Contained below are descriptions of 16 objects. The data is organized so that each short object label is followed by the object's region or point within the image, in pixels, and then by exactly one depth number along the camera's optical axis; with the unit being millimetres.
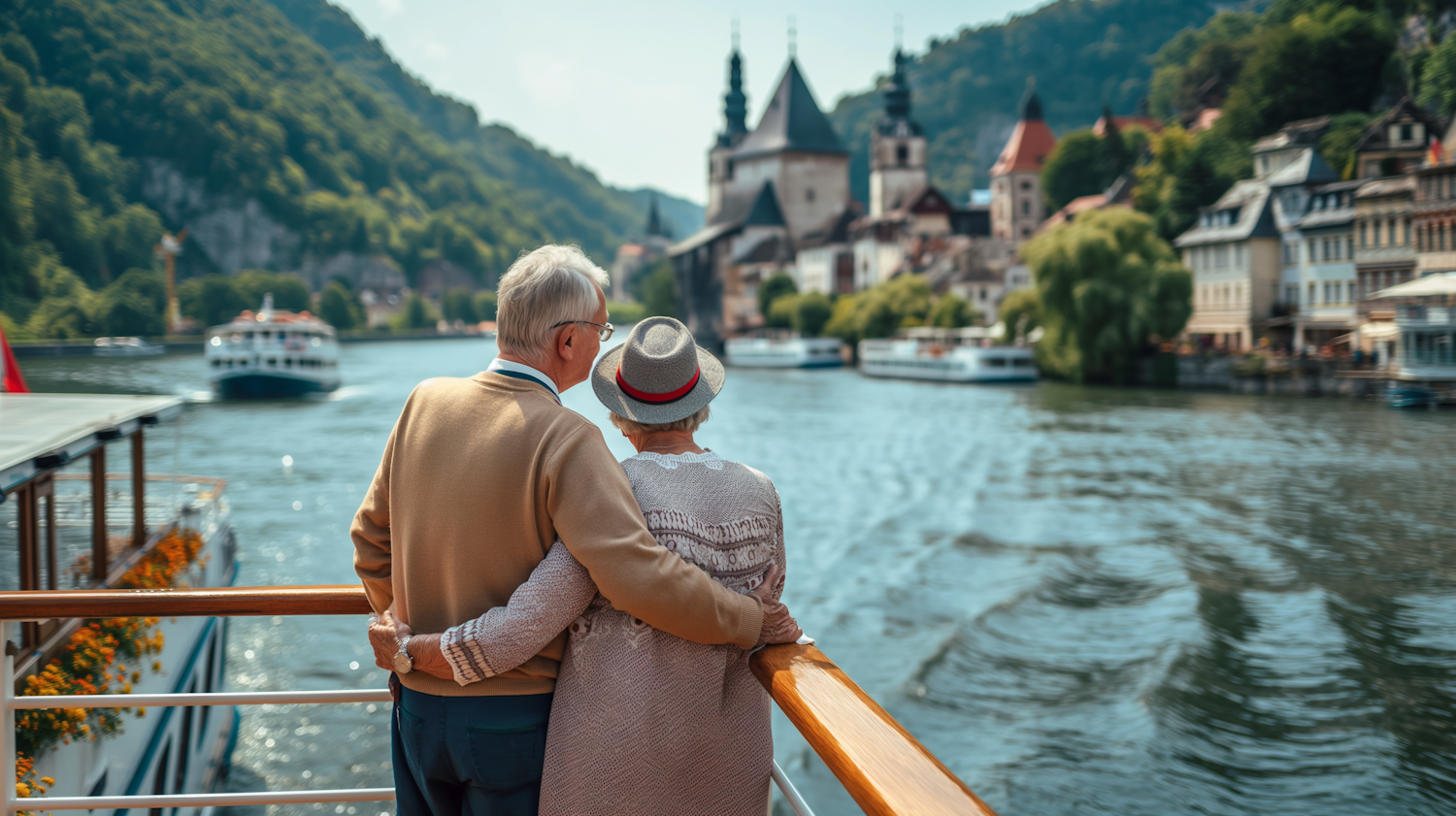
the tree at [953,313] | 50531
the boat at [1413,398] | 27969
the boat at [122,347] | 64062
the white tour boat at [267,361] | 38312
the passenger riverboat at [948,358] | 40688
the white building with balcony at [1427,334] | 28969
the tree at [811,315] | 61844
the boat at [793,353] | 56688
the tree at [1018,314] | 42375
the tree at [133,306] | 69500
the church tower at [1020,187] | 72000
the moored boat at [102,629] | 4184
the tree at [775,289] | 70312
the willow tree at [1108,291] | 35125
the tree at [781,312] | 65750
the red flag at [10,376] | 6000
